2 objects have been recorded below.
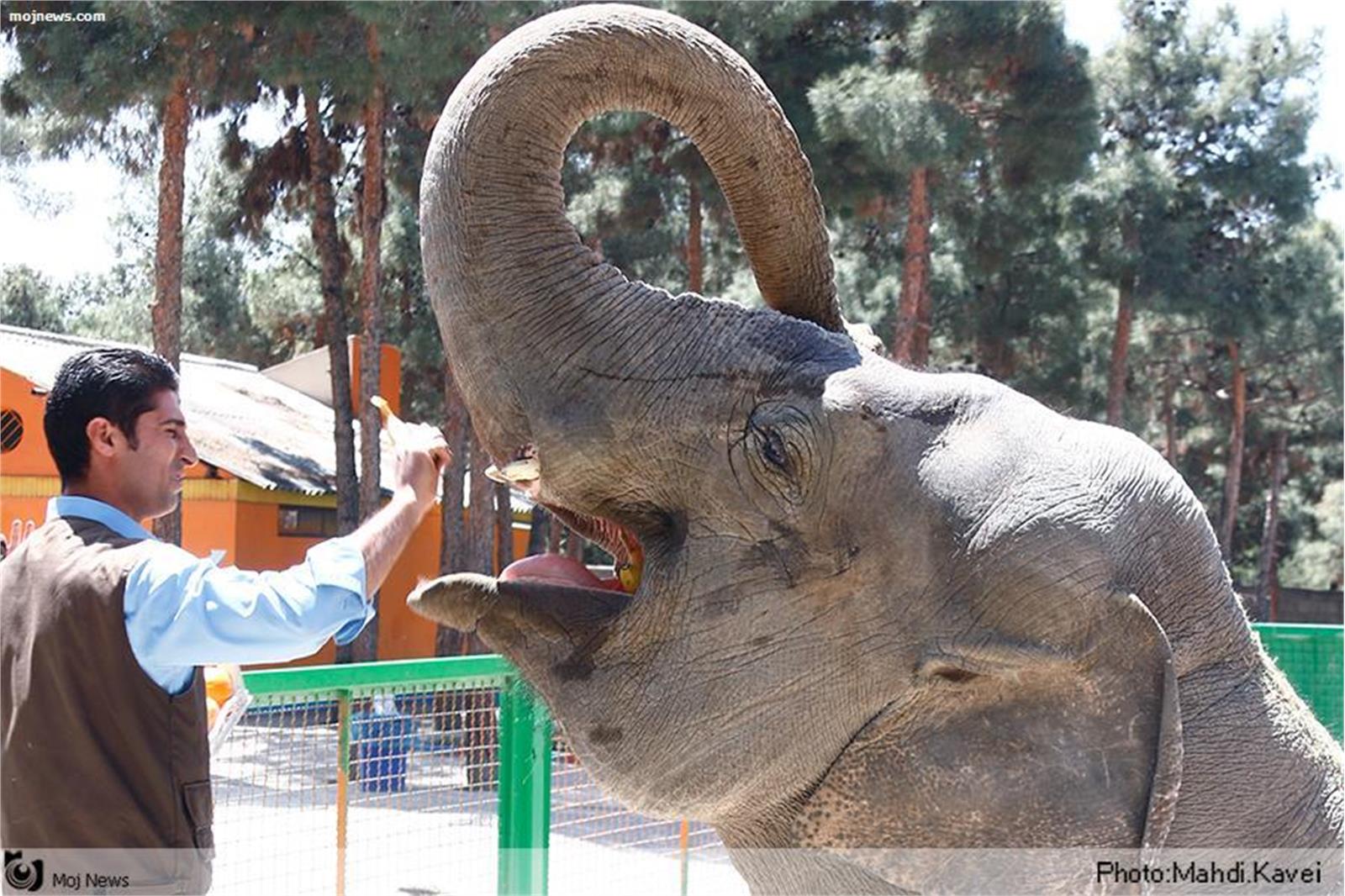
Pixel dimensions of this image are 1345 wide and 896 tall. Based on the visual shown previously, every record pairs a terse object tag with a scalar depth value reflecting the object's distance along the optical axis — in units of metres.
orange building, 19.80
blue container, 4.95
